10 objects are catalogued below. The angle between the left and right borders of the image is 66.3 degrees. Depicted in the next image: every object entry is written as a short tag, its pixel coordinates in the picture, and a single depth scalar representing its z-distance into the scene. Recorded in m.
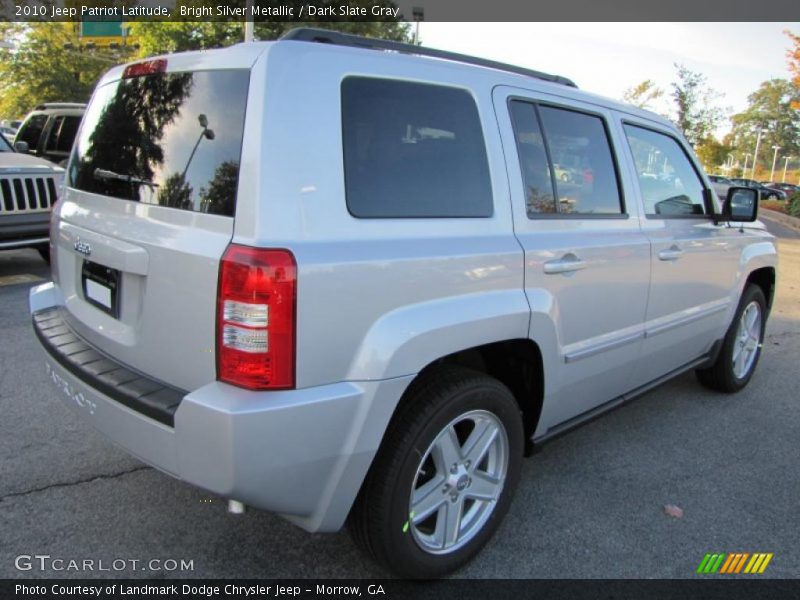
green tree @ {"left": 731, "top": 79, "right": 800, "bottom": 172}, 64.44
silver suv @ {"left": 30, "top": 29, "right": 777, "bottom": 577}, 1.86
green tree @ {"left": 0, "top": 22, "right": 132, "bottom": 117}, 30.03
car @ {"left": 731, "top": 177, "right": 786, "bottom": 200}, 42.05
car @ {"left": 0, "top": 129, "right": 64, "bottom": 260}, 6.57
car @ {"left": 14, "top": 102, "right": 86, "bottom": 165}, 10.99
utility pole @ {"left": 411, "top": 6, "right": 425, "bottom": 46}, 25.28
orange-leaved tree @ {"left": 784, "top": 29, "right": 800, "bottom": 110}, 20.67
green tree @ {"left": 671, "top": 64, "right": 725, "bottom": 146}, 34.00
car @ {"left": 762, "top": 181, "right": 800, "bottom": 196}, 48.44
